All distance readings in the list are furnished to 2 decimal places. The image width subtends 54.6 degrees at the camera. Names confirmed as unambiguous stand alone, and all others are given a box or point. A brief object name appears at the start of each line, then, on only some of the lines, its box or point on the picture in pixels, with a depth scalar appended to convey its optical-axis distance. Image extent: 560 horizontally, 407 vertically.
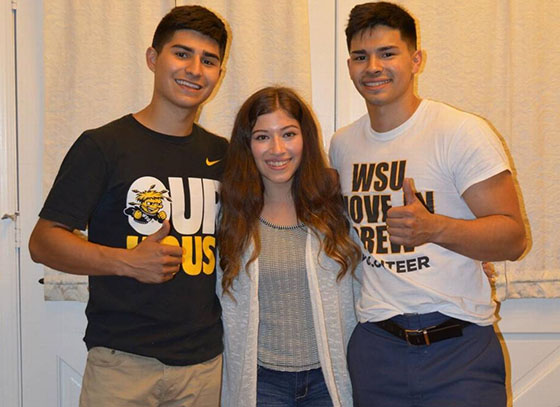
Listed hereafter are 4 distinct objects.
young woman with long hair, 1.63
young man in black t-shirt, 1.42
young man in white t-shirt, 1.43
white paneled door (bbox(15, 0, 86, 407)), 2.20
